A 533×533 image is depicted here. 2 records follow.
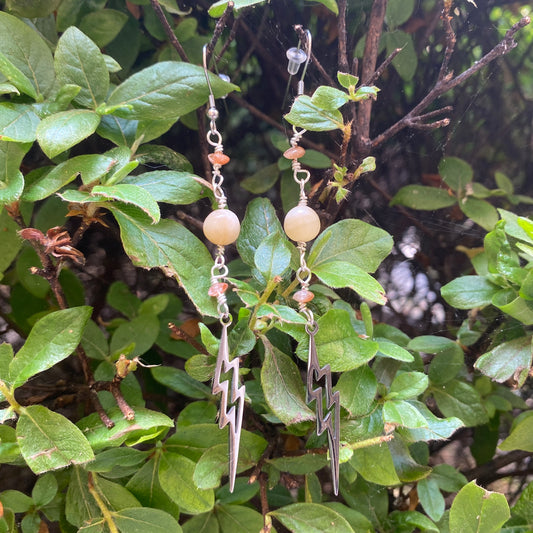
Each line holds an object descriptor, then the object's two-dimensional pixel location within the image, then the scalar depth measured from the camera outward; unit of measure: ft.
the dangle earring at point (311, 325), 0.41
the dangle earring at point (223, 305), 0.40
